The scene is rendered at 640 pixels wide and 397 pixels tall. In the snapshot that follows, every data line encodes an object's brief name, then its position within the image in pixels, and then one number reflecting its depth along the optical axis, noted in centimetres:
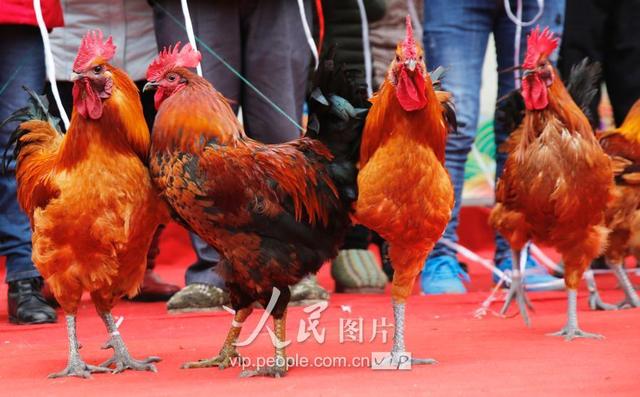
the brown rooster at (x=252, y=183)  331
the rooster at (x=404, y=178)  347
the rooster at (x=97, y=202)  341
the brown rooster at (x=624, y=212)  482
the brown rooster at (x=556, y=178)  415
